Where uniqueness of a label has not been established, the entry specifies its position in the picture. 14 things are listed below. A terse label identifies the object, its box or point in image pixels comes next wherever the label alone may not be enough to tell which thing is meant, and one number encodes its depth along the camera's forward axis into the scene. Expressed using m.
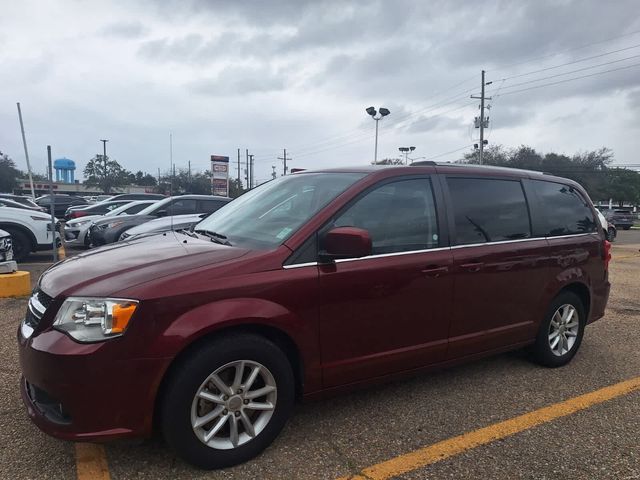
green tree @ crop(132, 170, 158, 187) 78.06
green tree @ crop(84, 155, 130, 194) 69.88
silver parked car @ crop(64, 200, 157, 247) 11.52
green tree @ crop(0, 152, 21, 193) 59.44
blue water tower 76.52
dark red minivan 2.38
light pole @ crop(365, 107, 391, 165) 27.14
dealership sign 30.14
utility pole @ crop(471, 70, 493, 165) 37.56
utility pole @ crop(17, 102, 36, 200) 24.34
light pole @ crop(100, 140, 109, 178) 69.49
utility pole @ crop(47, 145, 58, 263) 6.71
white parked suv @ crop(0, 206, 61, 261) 9.07
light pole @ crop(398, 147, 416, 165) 39.31
